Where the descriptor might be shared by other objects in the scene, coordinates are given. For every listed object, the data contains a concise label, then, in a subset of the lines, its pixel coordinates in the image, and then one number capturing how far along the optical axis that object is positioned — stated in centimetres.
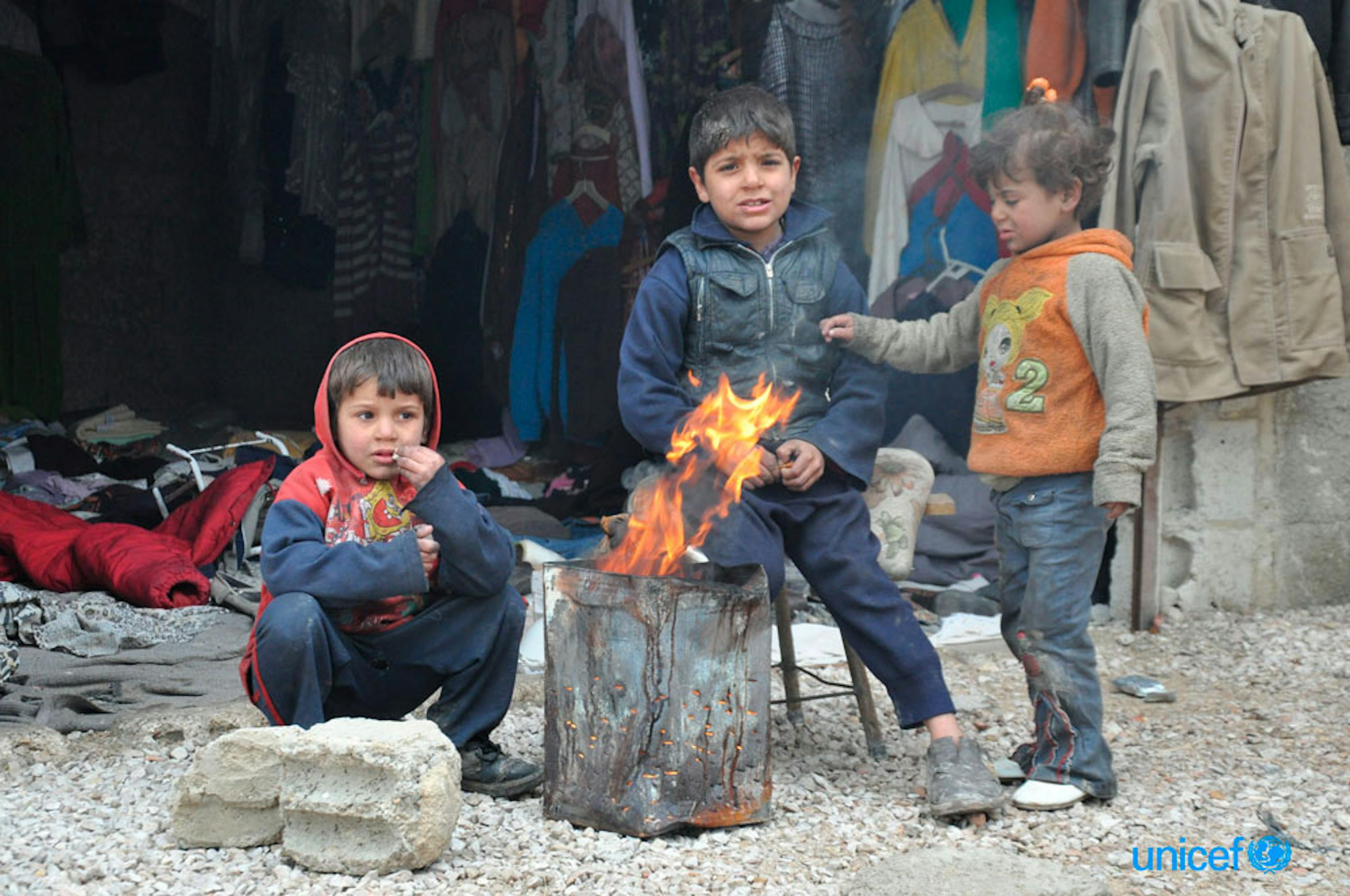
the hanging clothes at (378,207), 743
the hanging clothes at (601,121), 630
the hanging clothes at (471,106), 696
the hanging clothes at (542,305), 658
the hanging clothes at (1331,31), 482
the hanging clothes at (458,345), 767
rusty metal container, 263
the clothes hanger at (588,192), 650
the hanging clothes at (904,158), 565
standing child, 294
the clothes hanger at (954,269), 571
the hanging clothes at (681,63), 601
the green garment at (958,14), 555
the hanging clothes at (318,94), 741
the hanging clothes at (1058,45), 523
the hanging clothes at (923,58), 555
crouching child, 270
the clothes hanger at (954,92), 558
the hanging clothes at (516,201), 671
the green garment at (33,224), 708
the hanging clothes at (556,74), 652
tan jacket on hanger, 455
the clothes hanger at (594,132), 642
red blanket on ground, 471
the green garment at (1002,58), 547
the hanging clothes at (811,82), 566
